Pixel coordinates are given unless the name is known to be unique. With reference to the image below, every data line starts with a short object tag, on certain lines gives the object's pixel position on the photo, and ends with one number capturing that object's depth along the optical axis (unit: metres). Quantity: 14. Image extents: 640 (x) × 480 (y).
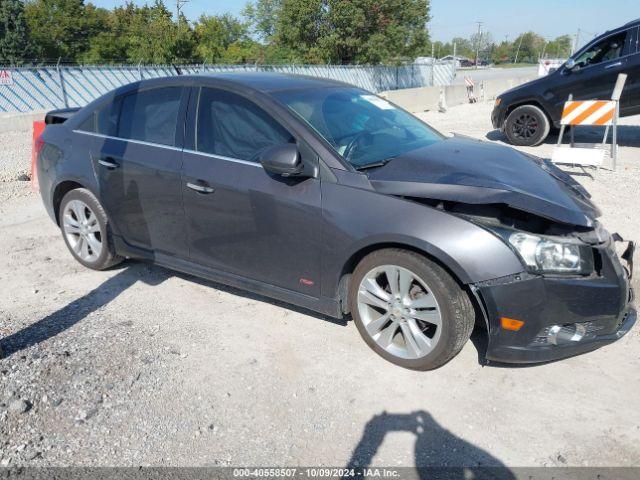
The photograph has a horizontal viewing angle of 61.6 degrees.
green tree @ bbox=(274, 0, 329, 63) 36.21
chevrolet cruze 2.92
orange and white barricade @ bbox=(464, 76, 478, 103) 22.55
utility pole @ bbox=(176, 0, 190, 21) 48.47
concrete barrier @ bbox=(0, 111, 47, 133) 14.65
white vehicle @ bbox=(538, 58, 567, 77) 29.92
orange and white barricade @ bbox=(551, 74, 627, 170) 8.05
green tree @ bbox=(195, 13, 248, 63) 37.31
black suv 10.12
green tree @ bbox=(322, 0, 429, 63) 36.59
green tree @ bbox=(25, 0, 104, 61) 44.59
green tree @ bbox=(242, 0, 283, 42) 50.50
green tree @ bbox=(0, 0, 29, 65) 40.53
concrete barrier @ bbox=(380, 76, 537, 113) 18.23
